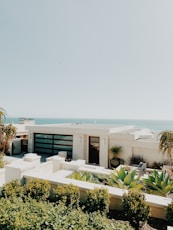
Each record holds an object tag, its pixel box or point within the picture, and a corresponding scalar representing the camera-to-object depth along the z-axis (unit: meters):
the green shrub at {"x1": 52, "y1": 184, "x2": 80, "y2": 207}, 5.52
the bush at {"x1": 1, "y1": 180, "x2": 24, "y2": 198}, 5.98
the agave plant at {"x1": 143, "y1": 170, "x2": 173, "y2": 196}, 6.91
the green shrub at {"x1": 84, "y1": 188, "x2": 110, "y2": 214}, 5.16
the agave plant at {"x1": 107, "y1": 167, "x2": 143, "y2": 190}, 6.99
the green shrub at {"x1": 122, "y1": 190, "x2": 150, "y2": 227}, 4.72
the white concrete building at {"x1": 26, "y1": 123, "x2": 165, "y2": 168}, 15.38
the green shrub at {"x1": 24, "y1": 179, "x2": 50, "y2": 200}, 6.01
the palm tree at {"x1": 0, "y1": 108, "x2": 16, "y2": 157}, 14.17
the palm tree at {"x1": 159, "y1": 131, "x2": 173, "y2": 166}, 11.36
